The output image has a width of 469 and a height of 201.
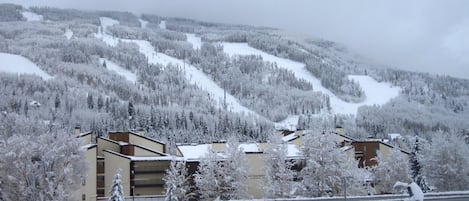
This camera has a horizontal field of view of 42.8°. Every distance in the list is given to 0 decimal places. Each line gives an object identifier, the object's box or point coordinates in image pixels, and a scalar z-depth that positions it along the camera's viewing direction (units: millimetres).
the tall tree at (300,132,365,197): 58125
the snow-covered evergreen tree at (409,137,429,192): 71650
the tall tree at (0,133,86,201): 51312
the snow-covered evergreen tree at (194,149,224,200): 63594
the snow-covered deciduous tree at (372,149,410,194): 72431
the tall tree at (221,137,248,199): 63500
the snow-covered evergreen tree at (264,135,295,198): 60719
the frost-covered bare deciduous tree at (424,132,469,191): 66625
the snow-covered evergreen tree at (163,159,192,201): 55394
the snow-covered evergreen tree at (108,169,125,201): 45312
